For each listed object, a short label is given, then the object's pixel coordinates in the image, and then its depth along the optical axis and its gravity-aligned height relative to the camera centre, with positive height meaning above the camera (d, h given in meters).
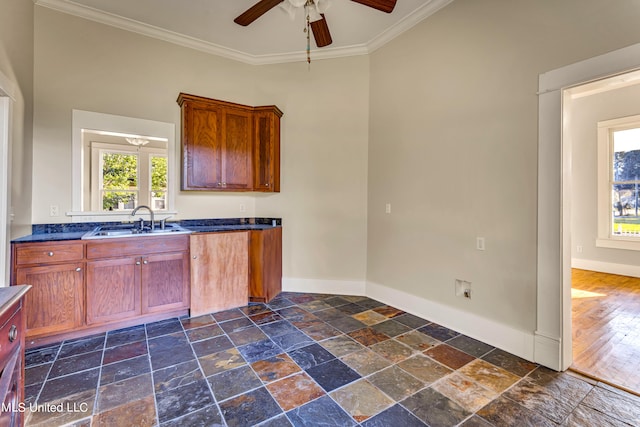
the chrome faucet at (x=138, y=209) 3.12 -0.01
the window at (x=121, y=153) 2.96 +0.54
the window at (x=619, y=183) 4.51 +0.48
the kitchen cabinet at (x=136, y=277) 2.61 -0.62
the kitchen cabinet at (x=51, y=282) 2.33 -0.59
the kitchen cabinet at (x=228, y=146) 3.35 +0.83
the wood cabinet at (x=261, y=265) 3.43 -0.64
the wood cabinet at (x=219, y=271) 3.09 -0.66
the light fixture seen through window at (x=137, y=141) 3.24 +0.81
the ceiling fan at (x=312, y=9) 2.20 +1.65
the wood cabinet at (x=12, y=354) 0.93 -0.50
